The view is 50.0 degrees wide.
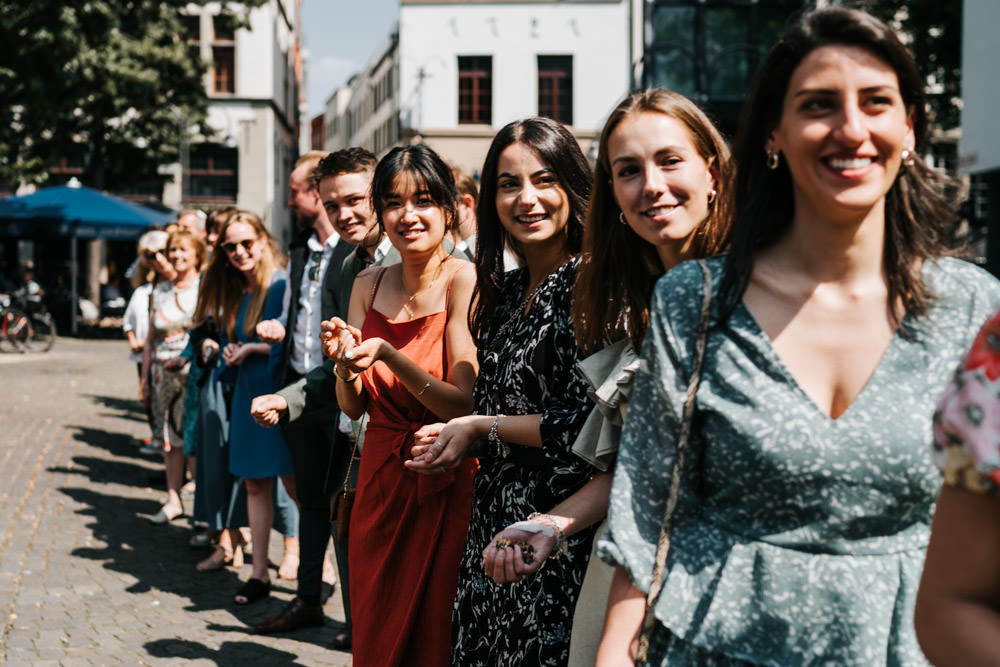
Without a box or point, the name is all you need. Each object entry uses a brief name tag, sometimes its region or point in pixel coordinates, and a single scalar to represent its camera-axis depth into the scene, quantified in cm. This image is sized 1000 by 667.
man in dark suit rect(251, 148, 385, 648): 471
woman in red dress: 354
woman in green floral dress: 160
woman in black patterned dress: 268
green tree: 2625
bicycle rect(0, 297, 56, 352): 2109
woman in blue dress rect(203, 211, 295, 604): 616
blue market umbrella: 2202
